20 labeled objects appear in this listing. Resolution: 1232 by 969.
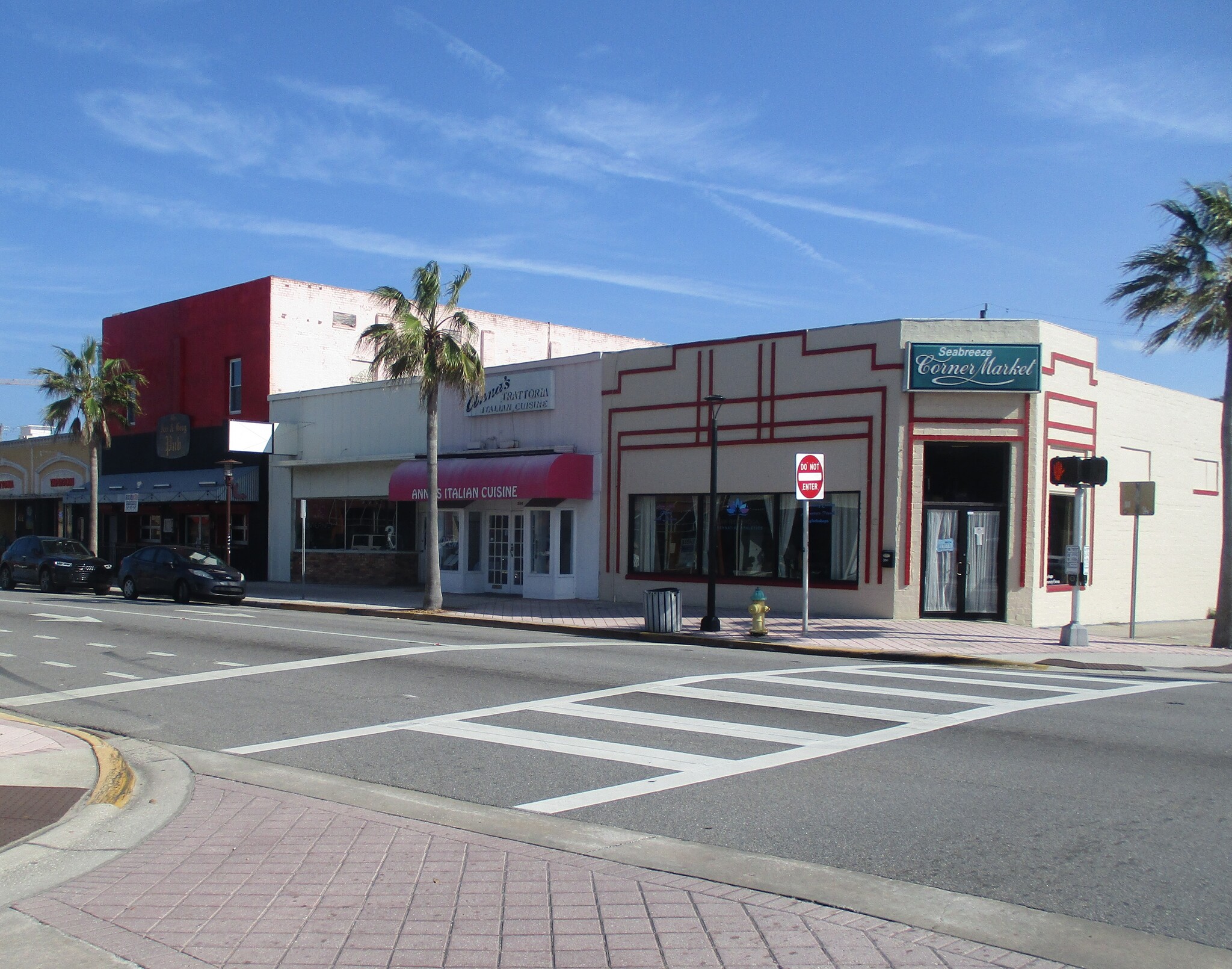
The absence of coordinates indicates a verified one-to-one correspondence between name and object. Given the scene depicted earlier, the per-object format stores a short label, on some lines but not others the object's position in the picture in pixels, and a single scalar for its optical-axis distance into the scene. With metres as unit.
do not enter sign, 18.14
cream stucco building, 20.25
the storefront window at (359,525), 30.48
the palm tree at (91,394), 34.94
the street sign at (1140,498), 18.38
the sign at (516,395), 26.00
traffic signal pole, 16.83
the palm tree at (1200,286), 18.25
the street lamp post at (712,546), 18.53
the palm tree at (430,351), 22.70
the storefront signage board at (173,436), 36.38
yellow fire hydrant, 17.72
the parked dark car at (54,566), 30.31
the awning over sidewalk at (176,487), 33.94
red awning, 24.23
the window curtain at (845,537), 20.94
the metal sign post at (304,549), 27.98
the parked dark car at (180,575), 25.73
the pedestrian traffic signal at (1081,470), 16.86
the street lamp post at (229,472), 30.34
